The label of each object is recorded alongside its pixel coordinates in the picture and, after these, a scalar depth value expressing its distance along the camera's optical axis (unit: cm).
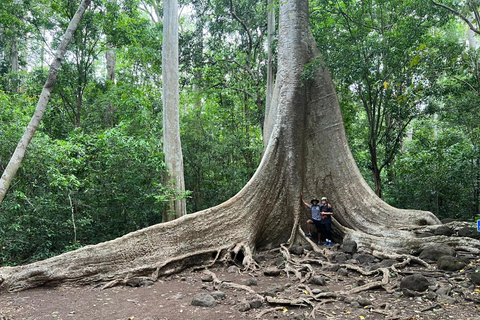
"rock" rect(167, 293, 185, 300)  443
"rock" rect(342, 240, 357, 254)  608
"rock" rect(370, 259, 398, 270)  521
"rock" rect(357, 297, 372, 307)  395
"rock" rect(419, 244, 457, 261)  516
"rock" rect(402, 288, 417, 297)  410
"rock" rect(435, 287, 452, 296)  400
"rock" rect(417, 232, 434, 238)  573
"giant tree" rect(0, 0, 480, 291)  514
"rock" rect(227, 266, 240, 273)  561
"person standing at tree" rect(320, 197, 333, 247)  688
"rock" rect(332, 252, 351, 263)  581
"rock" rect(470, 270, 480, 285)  412
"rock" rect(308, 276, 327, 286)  475
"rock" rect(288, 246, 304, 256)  639
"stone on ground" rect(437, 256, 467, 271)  477
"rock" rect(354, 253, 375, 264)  562
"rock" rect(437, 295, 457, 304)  382
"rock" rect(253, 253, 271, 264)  606
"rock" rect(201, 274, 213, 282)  520
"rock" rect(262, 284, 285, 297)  437
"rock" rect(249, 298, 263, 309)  400
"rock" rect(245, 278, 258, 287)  490
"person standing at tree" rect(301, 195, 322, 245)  691
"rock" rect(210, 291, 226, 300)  434
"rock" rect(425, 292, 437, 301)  392
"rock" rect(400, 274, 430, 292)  418
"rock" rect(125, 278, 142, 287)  497
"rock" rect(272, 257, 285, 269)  577
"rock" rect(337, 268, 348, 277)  519
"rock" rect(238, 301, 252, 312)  392
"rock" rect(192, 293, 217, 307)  411
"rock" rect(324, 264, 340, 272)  545
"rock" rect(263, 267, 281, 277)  541
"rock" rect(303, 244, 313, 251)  655
